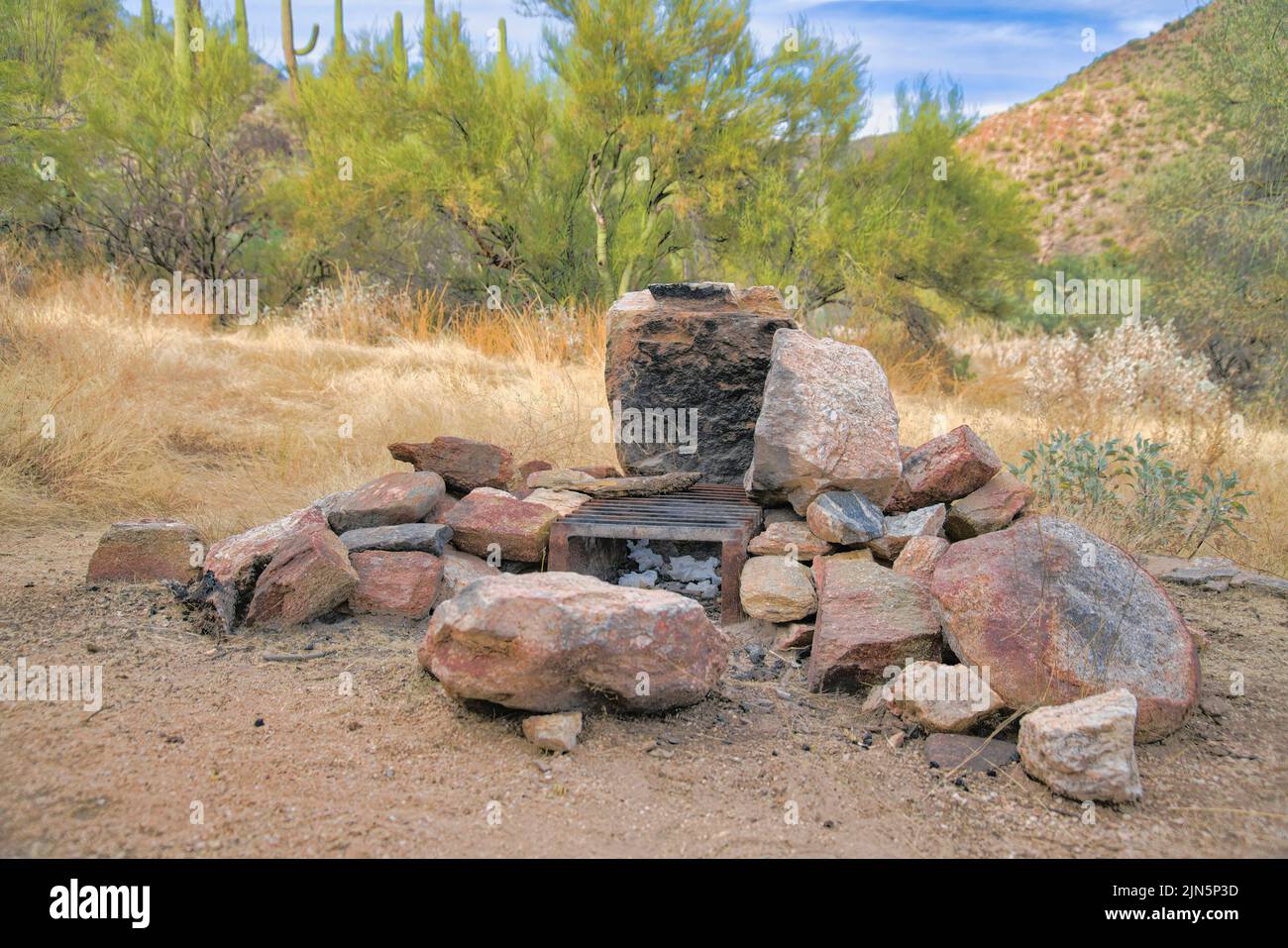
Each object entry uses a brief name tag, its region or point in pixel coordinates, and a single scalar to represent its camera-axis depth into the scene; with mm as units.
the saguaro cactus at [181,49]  11773
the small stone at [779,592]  3270
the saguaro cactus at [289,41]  19562
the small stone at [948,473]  3695
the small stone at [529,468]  4676
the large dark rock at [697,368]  4363
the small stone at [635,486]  4152
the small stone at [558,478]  4285
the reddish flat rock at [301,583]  3189
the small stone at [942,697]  2488
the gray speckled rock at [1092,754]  2156
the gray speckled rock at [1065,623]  2482
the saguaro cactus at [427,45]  11023
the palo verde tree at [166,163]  11352
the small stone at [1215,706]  2643
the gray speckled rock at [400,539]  3598
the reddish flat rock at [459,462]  4297
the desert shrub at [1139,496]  4145
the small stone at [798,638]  3195
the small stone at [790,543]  3537
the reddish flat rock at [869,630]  2818
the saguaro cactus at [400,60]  11242
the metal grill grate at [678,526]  3471
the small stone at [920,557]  3191
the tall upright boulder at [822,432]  3596
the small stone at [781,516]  3854
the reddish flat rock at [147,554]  3500
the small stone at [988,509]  3582
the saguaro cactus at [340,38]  12783
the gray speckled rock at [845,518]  3432
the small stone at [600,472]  4711
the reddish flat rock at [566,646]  2309
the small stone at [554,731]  2303
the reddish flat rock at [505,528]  3773
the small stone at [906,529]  3379
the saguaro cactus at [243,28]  12844
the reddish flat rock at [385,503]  3859
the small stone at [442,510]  4010
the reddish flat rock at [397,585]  3381
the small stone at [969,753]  2363
